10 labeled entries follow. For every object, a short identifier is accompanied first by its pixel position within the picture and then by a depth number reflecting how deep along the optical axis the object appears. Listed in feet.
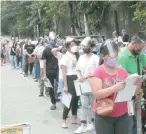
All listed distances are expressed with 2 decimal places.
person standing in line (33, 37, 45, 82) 38.34
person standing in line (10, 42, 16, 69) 62.77
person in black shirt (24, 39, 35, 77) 51.45
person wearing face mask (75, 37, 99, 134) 20.27
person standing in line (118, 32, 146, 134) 15.53
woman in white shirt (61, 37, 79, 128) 21.59
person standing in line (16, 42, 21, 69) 63.04
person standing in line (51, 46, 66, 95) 25.23
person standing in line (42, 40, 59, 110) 26.86
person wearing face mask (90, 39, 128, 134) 11.97
